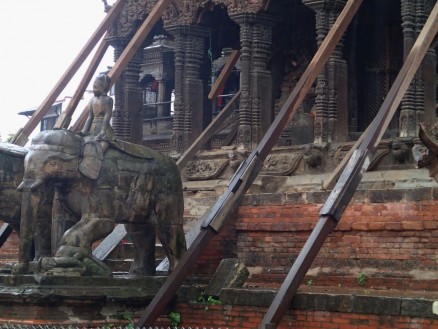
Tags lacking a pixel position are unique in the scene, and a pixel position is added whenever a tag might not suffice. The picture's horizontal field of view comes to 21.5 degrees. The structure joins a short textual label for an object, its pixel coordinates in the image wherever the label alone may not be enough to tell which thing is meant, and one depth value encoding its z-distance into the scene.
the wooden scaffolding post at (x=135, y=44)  22.02
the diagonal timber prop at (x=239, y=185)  16.06
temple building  15.95
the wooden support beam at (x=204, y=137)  22.89
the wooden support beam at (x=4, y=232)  19.19
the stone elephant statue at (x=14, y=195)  17.66
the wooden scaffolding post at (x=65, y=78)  22.28
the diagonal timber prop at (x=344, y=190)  14.70
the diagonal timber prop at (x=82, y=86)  21.83
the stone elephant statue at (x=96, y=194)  16.72
